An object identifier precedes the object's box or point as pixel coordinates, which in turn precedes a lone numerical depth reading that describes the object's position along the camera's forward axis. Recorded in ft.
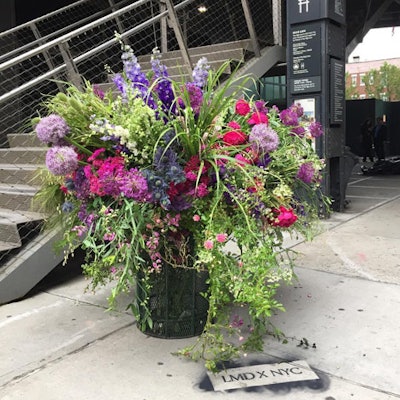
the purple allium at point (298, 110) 11.37
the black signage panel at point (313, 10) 21.15
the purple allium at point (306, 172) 10.29
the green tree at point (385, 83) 223.10
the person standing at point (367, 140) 56.03
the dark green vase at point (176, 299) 9.97
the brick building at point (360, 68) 288.71
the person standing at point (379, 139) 54.60
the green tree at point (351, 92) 229.95
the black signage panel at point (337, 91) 21.97
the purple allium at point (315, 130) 11.46
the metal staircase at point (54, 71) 13.28
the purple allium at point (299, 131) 11.14
